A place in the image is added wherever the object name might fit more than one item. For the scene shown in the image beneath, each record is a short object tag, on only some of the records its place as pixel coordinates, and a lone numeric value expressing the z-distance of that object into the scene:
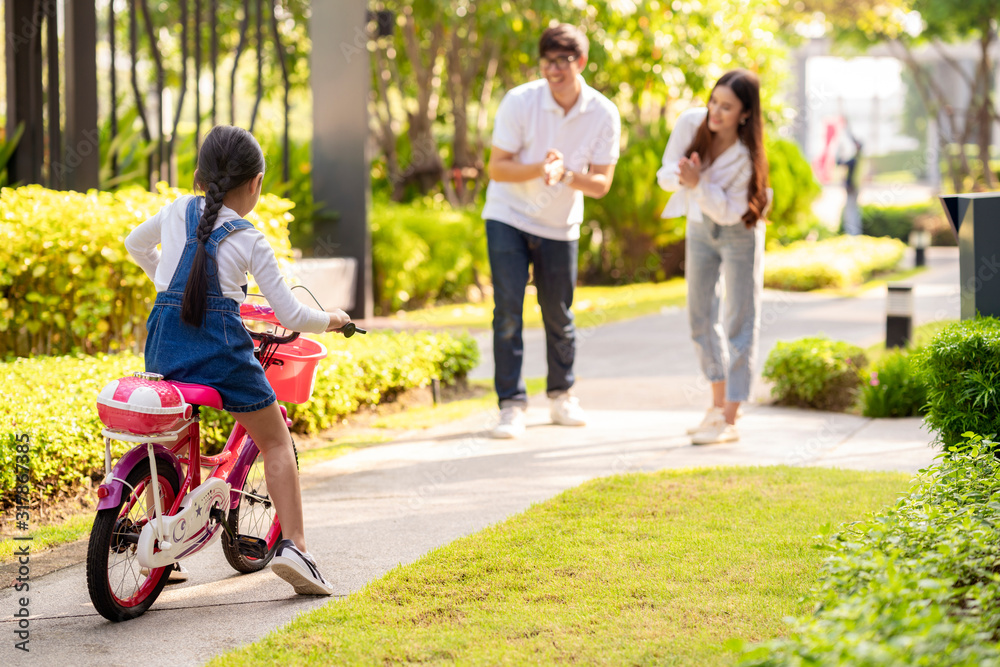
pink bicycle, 6.09
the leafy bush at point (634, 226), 28.95
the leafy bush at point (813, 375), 13.29
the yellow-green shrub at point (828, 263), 28.25
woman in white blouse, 10.84
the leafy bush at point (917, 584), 3.98
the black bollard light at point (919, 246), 35.62
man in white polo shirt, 11.54
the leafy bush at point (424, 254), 21.87
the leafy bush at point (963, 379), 7.44
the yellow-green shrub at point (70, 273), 11.33
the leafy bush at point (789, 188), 34.00
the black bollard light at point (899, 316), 15.98
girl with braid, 6.35
